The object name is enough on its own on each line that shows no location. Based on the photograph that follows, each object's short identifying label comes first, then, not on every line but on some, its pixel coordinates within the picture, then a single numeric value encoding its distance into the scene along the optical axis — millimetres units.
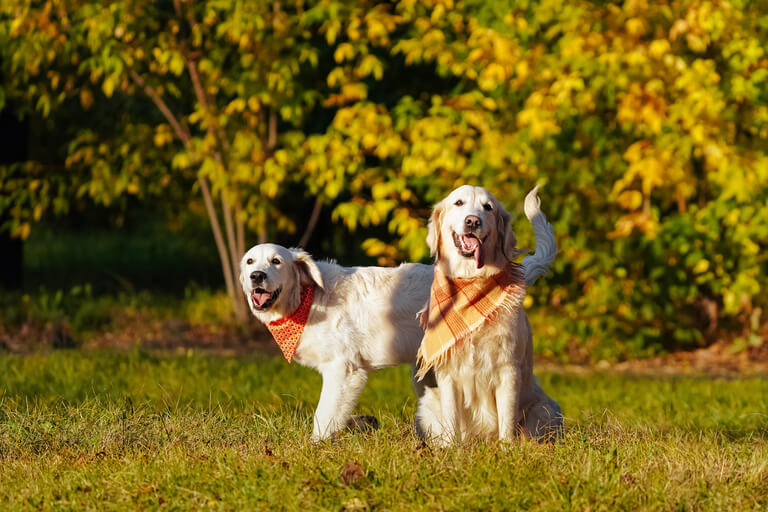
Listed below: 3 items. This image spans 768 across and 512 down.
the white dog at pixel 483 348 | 9062
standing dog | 10258
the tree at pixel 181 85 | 19516
